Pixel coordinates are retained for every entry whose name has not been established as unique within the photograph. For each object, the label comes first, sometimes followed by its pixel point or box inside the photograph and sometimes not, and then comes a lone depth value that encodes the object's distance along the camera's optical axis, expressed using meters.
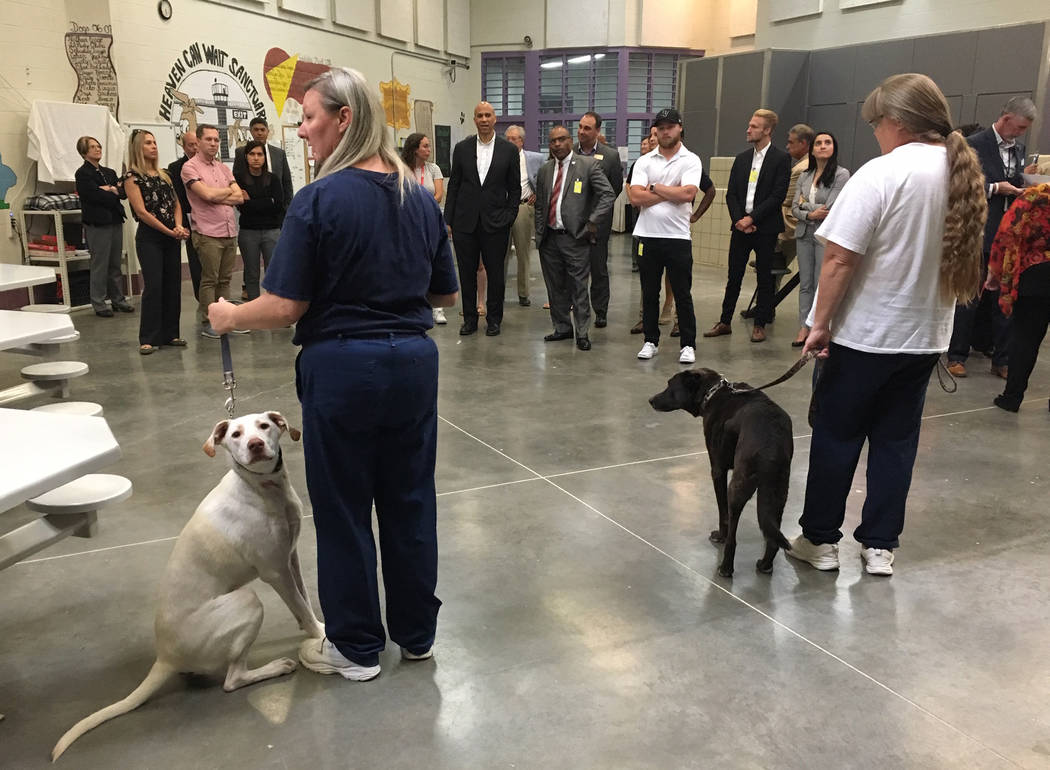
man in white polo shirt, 5.42
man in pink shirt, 5.96
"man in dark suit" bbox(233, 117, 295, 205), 6.40
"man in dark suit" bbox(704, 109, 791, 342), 5.93
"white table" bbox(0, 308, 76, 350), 2.70
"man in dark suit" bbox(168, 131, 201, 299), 6.46
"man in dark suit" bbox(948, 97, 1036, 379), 5.18
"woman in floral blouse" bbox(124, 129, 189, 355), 5.69
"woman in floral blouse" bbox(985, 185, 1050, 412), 4.29
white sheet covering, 7.07
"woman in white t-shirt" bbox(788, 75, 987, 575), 2.43
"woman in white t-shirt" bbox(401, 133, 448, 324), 5.91
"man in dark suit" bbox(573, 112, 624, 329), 6.59
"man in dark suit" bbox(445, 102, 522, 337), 6.14
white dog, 2.00
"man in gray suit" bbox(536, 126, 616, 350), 5.93
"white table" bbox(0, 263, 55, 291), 3.46
